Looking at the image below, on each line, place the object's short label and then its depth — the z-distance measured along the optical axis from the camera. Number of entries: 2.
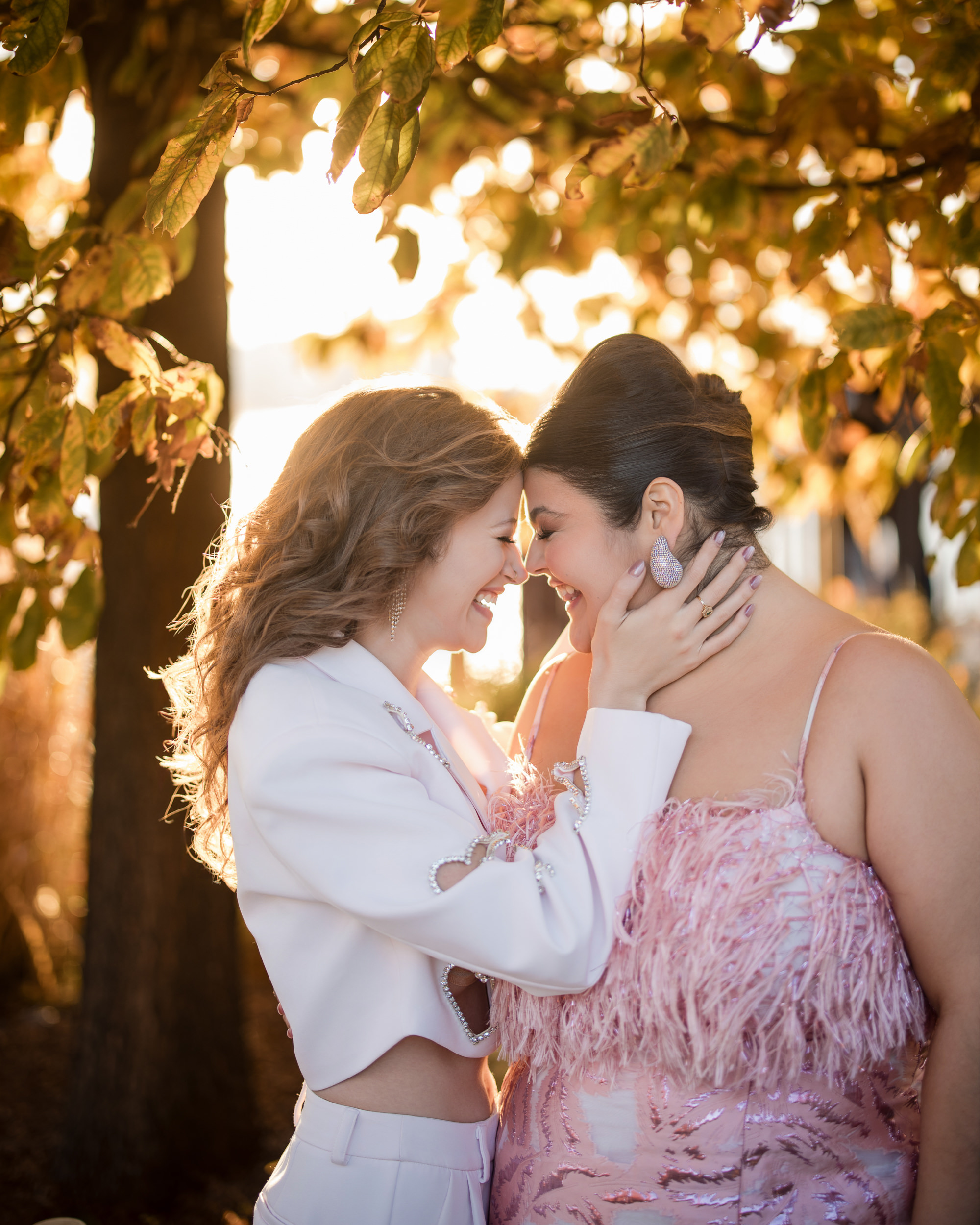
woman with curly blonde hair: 1.66
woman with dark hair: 1.63
